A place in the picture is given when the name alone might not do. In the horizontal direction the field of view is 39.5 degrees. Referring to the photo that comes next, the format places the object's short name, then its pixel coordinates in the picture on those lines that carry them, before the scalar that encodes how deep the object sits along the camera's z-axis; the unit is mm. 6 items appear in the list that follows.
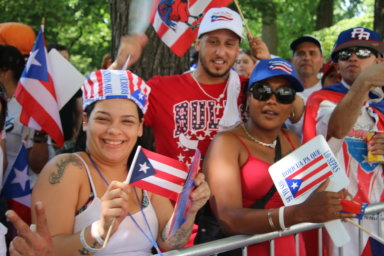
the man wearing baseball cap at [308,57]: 6297
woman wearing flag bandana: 2497
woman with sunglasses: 2926
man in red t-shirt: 3814
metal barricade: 2705
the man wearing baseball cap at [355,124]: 3793
